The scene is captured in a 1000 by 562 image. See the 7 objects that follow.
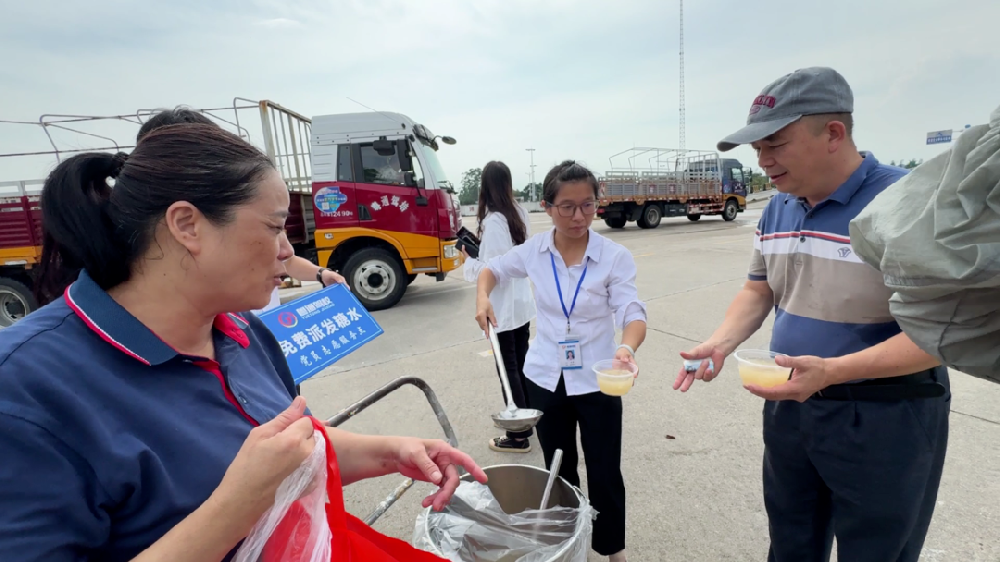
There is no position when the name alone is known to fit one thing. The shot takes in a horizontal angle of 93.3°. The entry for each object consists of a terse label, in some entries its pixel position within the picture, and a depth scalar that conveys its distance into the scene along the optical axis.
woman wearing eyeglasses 1.95
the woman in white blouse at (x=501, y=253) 3.22
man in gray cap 1.30
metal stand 1.41
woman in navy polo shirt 0.67
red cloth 0.84
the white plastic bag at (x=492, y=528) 1.37
